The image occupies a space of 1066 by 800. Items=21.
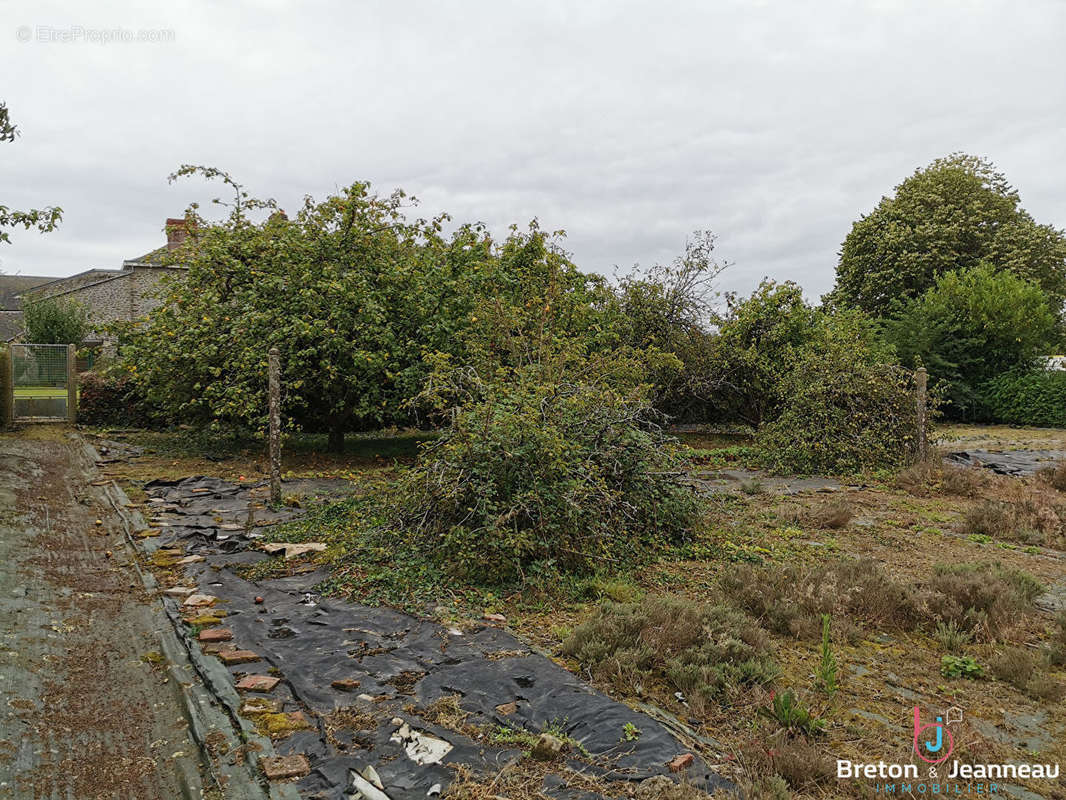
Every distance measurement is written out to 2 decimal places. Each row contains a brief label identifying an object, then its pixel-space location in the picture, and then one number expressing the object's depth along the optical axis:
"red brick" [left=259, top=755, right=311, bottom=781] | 2.74
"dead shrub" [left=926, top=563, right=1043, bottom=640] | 4.32
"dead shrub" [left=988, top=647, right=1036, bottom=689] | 3.64
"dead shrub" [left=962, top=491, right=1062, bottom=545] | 6.86
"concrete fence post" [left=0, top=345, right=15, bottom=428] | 12.91
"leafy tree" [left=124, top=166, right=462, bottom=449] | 10.37
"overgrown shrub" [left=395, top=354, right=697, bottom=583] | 5.22
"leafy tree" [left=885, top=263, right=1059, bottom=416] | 21.17
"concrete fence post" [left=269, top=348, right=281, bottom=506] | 7.71
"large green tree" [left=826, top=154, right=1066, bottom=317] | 26.05
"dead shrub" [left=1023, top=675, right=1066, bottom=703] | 3.47
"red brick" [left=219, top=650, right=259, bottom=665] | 3.79
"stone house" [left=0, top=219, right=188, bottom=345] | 25.19
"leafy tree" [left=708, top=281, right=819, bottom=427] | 16.08
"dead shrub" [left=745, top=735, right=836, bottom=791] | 2.67
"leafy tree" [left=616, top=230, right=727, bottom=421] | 16.34
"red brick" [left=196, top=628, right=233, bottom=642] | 4.09
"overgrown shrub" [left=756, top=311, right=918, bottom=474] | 11.25
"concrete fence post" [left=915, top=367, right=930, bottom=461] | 10.77
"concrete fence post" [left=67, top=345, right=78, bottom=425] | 14.05
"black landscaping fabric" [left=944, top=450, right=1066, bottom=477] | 11.36
